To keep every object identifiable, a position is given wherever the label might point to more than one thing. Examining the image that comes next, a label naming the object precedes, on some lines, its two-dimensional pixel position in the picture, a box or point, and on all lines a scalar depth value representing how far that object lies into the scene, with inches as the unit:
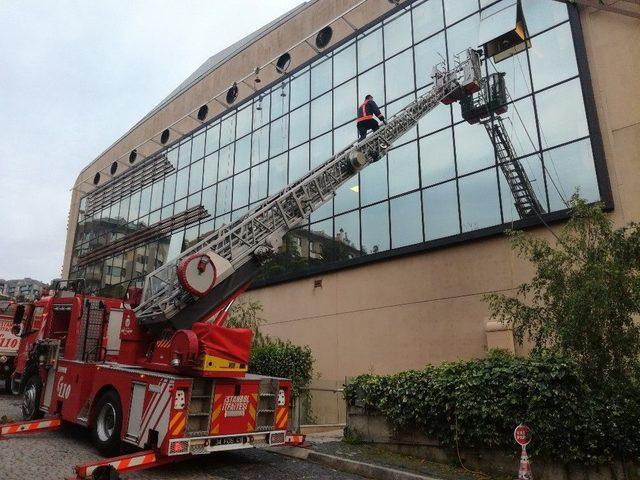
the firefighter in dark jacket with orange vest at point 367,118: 501.4
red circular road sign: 241.8
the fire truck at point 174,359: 284.4
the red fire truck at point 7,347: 623.5
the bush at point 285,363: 593.6
